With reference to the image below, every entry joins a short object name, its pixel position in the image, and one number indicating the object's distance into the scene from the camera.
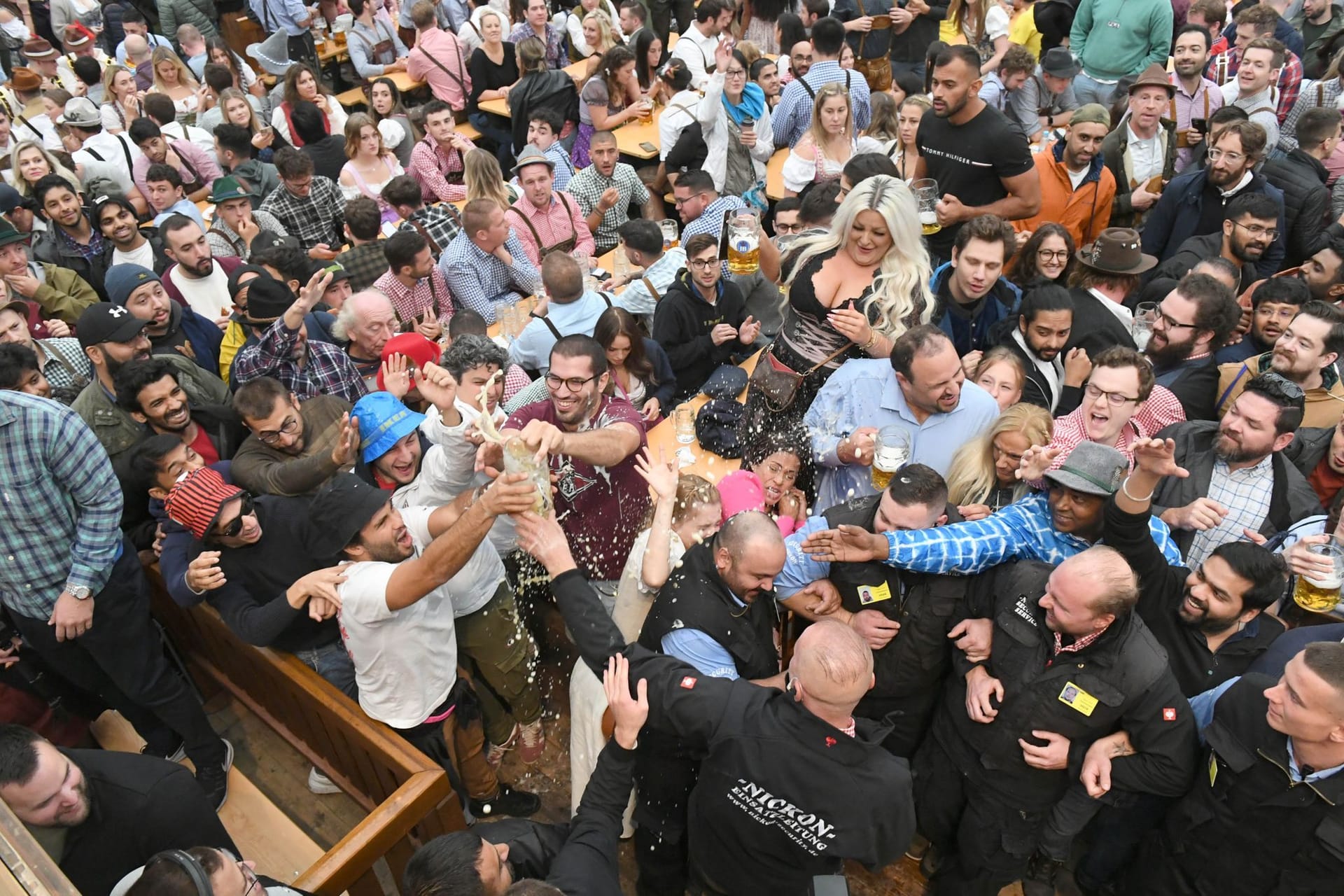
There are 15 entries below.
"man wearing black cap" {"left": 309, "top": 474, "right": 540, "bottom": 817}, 2.54
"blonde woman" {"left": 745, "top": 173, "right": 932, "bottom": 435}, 3.51
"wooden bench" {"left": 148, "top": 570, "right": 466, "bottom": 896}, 2.60
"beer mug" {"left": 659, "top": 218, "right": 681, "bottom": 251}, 5.37
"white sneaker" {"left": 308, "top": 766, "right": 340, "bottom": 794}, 3.60
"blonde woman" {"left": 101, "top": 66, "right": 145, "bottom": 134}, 7.43
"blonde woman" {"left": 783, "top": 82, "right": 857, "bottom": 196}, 5.75
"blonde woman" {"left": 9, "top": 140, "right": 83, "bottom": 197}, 5.80
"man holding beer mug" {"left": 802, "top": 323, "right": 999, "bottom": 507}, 3.12
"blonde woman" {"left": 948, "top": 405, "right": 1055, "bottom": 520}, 3.08
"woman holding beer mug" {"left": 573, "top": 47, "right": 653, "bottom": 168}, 7.06
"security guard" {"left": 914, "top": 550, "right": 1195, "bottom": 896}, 2.42
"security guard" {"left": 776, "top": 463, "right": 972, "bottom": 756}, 2.73
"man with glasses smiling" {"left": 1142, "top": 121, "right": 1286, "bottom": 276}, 4.77
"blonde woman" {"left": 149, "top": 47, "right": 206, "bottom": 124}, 7.54
